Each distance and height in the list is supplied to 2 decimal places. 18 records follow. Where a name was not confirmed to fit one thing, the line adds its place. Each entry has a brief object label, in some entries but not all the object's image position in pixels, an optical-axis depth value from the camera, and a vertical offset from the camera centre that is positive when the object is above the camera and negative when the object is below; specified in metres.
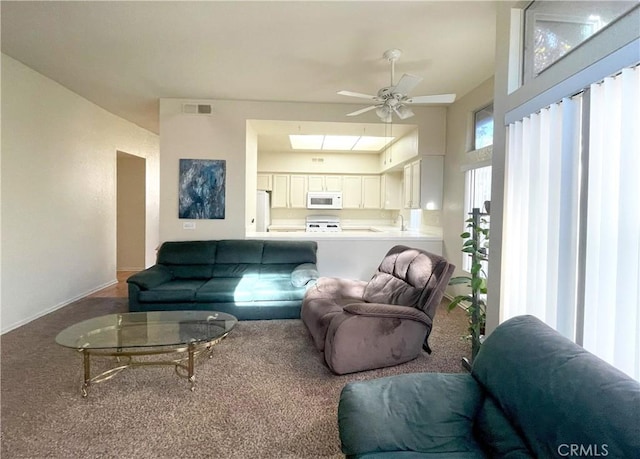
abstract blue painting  4.58 +0.41
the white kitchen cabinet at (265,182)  7.10 +0.79
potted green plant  2.70 -0.53
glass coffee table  2.30 -0.94
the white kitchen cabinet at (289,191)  7.14 +0.61
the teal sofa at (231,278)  3.63 -0.76
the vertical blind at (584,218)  1.41 +0.02
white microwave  7.07 +0.41
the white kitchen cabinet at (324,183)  7.17 +0.81
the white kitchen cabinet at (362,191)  7.27 +0.63
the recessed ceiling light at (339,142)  5.84 +1.50
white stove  7.20 -0.10
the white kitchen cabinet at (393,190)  6.76 +0.63
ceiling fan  3.03 +1.19
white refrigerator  5.98 +0.13
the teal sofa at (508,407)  0.93 -0.70
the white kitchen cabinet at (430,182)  4.88 +0.58
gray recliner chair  2.51 -0.83
